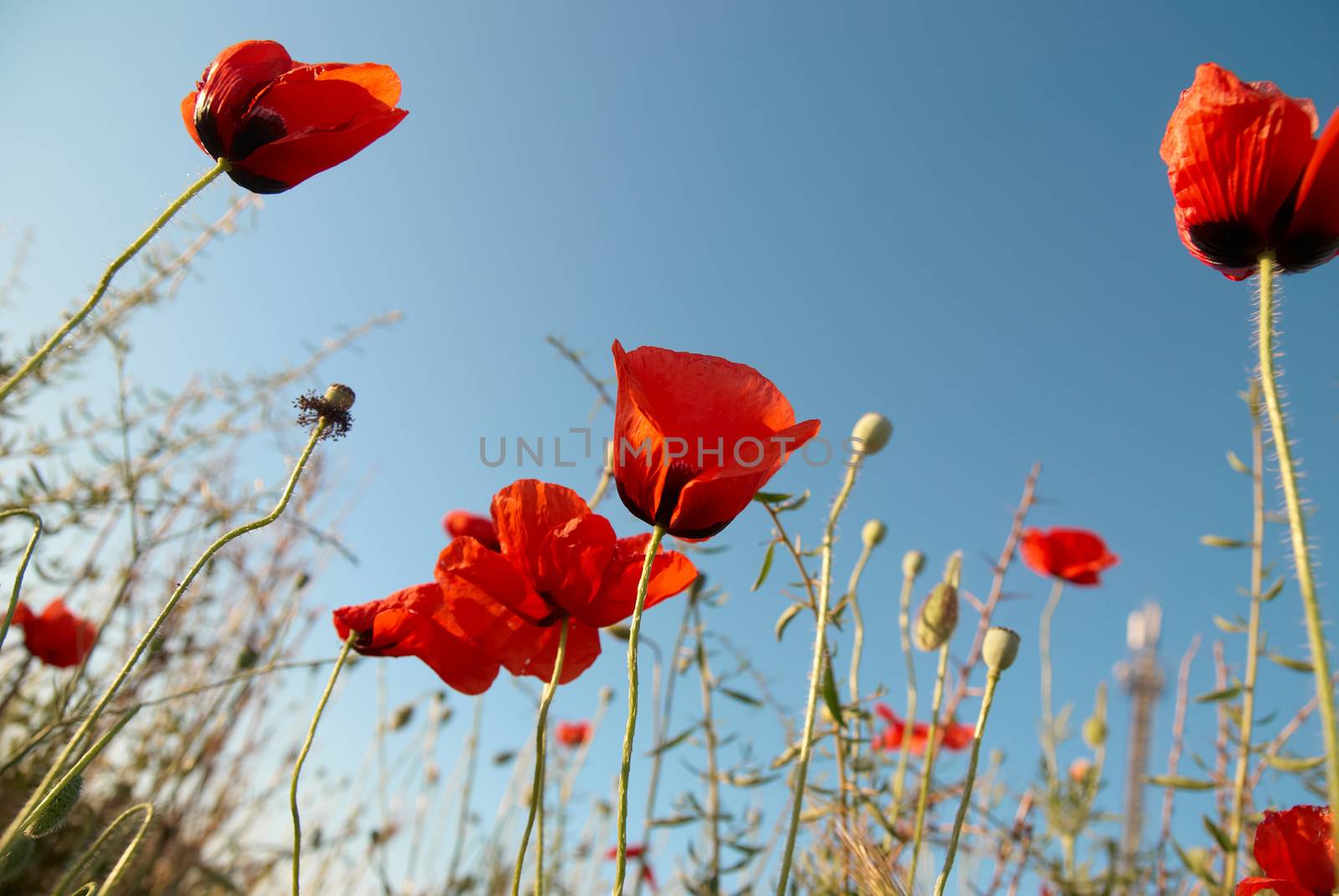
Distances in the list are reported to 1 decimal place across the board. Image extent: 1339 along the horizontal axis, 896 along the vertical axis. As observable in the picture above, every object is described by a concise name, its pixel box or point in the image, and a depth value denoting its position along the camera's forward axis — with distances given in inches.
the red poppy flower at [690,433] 10.4
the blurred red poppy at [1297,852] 10.0
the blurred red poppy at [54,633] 20.6
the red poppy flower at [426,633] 12.1
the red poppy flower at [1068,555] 26.8
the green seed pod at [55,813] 9.8
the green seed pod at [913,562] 20.0
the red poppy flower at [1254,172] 9.8
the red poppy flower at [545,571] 11.4
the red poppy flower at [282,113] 11.1
